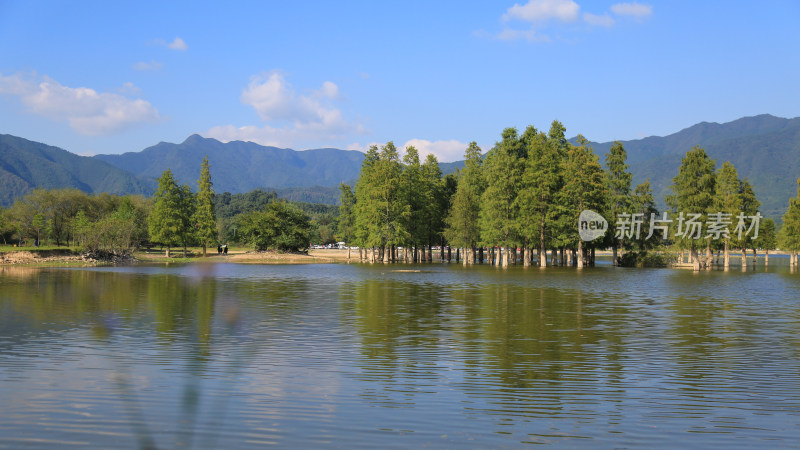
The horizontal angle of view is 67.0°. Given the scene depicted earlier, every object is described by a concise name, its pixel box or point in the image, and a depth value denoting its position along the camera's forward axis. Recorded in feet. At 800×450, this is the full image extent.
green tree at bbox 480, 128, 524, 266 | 332.60
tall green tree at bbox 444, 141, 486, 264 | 364.79
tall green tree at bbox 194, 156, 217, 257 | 452.35
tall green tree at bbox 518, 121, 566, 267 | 326.65
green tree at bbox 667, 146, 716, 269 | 324.80
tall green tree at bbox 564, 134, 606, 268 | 328.90
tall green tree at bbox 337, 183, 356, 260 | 470.43
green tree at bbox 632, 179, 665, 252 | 368.89
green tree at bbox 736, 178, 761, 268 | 379.55
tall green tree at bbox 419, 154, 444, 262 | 413.63
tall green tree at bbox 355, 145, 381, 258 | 387.75
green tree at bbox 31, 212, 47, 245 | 446.60
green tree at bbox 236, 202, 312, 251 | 445.37
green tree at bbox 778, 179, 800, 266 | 378.73
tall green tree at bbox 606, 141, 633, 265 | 354.95
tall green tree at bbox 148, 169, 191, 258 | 437.17
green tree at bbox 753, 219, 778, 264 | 455.22
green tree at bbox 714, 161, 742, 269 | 352.90
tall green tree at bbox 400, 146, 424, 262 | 400.47
